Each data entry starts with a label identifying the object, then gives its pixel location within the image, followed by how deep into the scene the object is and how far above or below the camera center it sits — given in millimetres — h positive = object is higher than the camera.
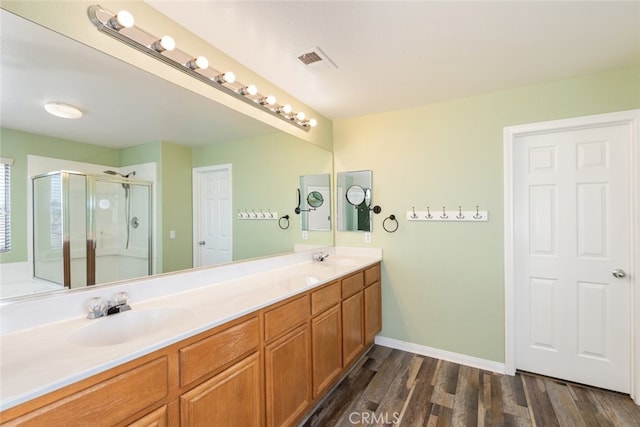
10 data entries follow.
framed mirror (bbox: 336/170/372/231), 2912 +120
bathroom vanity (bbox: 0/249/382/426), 805 -551
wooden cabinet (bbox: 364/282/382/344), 2523 -939
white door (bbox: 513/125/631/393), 2072 -343
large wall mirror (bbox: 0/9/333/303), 1078 +389
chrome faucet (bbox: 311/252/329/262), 2707 -434
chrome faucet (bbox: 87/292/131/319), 1208 -410
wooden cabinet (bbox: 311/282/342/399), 1840 -870
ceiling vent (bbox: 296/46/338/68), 1767 +1009
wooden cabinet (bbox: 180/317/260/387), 1078 -584
